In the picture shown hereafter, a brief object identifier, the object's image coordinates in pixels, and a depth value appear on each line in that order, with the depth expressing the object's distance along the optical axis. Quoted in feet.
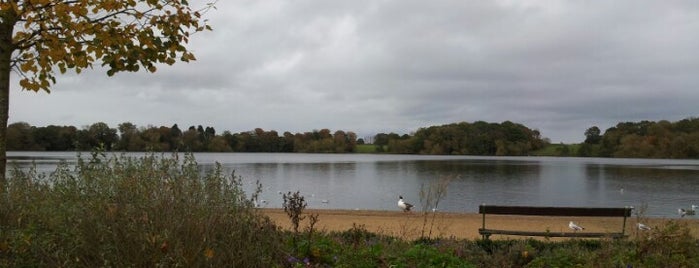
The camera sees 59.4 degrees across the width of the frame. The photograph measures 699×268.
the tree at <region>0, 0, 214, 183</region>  19.71
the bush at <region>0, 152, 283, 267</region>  12.67
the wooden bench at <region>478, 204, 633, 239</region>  38.24
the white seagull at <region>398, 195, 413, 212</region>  59.64
